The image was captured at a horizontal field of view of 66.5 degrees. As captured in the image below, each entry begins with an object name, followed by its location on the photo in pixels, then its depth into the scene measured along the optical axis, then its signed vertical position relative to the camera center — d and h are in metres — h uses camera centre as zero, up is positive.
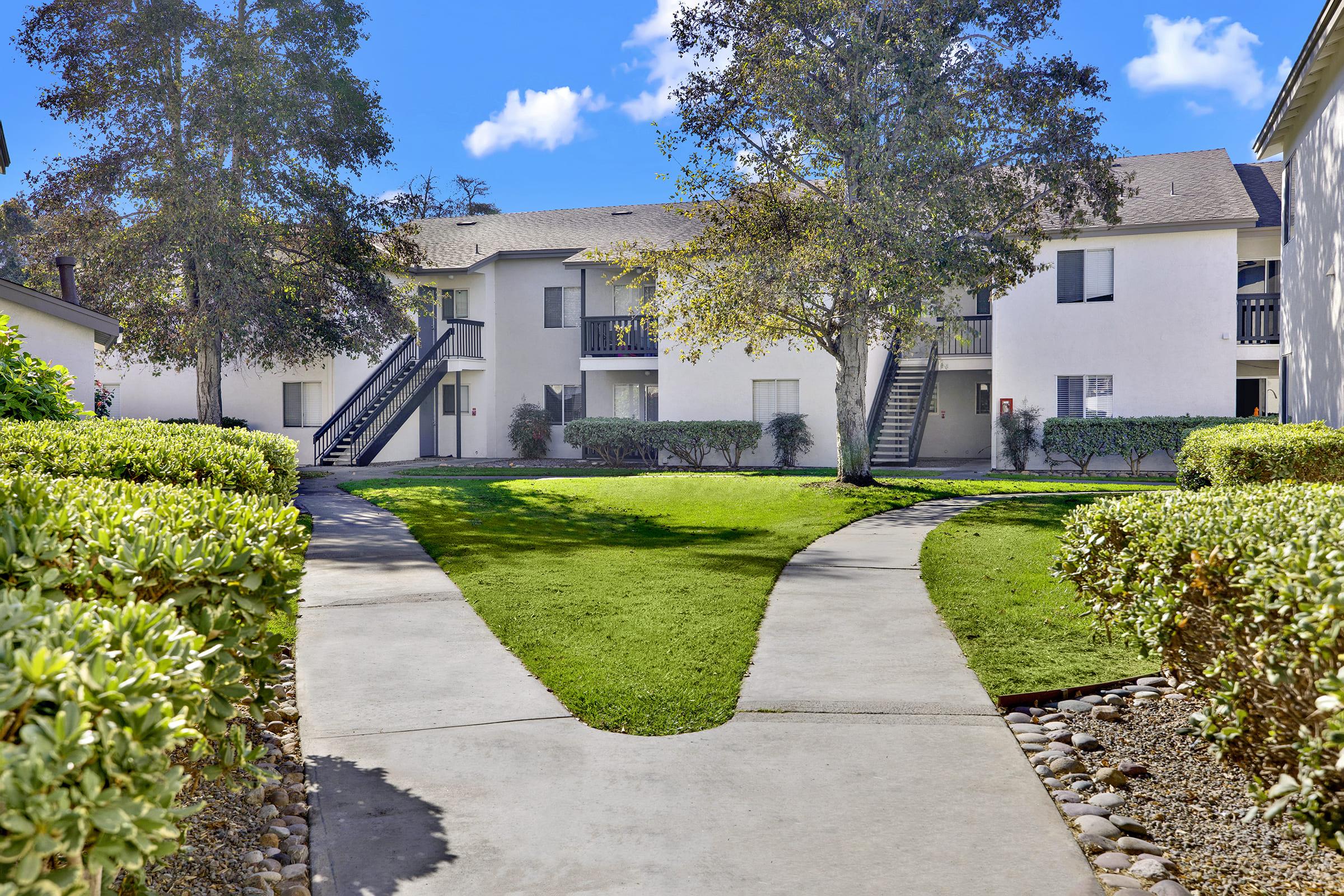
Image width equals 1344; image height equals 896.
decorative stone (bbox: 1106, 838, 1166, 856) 3.74 -1.50
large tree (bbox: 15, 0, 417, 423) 21.47 +5.63
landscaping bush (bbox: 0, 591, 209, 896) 1.94 -0.62
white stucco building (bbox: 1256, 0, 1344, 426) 12.16 +2.89
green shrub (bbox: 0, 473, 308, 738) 3.22 -0.40
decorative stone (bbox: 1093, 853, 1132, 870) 3.60 -1.50
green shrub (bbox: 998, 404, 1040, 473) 24.78 +0.05
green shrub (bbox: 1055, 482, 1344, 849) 3.10 -0.70
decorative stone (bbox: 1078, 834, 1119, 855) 3.76 -1.51
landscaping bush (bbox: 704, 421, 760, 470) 27.02 +0.10
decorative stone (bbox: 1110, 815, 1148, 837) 3.91 -1.50
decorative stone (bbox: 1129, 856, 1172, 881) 3.52 -1.50
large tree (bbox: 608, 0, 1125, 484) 16.12 +4.55
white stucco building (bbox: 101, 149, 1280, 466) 23.97 +2.16
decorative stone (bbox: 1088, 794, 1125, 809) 4.16 -1.49
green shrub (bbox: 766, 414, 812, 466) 26.77 +0.02
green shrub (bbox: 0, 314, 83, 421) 9.98 +0.55
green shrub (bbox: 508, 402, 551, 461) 30.62 +0.21
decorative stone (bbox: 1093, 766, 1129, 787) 4.43 -1.49
